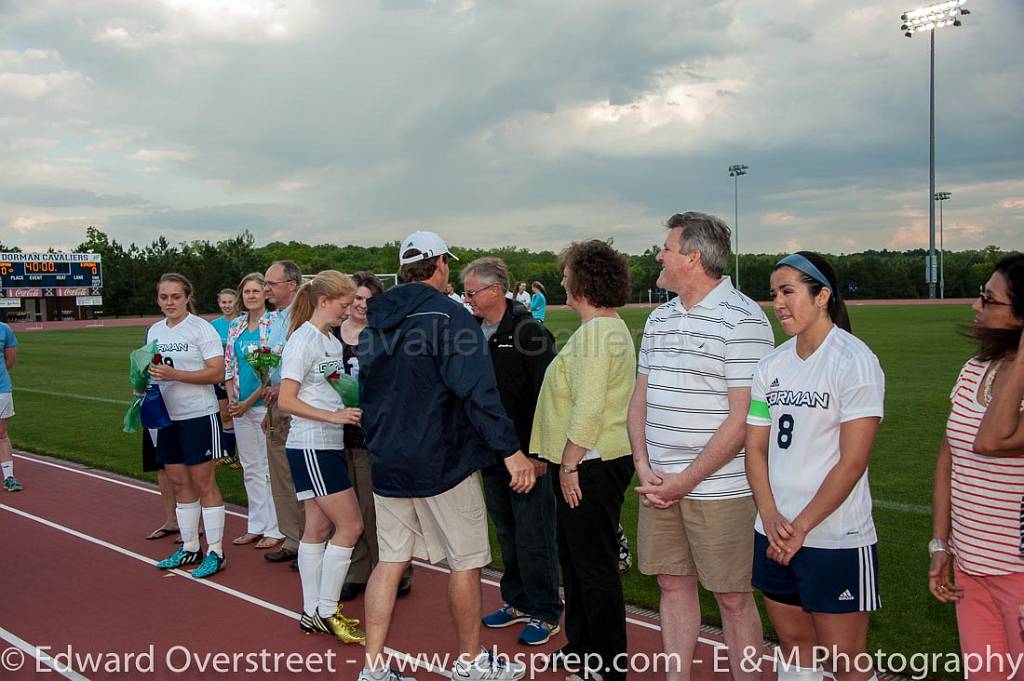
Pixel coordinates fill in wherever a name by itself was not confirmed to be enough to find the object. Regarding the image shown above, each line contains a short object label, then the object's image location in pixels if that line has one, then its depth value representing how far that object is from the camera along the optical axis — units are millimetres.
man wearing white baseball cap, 3699
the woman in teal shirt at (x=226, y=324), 8669
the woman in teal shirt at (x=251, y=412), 6348
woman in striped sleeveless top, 2584
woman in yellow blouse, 3635
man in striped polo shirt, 3199
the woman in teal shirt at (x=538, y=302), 27625
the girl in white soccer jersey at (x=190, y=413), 5625
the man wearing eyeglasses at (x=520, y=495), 4484
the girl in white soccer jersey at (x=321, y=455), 4414
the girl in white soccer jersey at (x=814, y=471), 2723
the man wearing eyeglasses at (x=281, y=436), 5715
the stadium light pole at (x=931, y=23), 42000
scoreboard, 61250
